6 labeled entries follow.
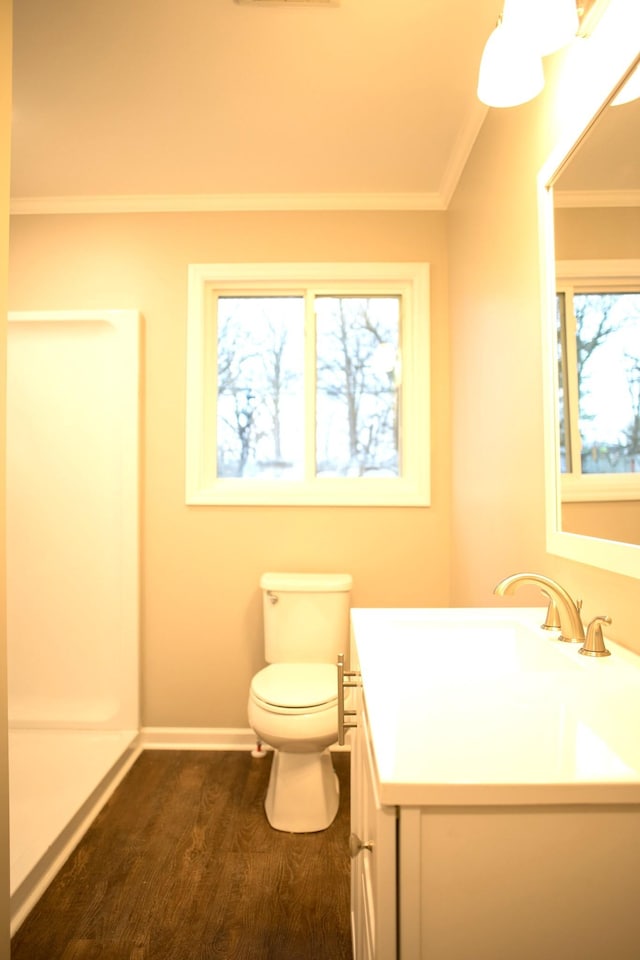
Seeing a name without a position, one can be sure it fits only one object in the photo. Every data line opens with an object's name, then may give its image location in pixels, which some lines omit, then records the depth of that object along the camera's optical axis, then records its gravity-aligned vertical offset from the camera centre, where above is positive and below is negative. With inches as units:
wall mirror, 35.1 +15.6
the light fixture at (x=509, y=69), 41.8 +37.0
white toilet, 64.3 -27.7
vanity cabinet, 20.6 -16.3
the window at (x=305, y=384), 91.5 +21.0
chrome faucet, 38.8 -8.9
